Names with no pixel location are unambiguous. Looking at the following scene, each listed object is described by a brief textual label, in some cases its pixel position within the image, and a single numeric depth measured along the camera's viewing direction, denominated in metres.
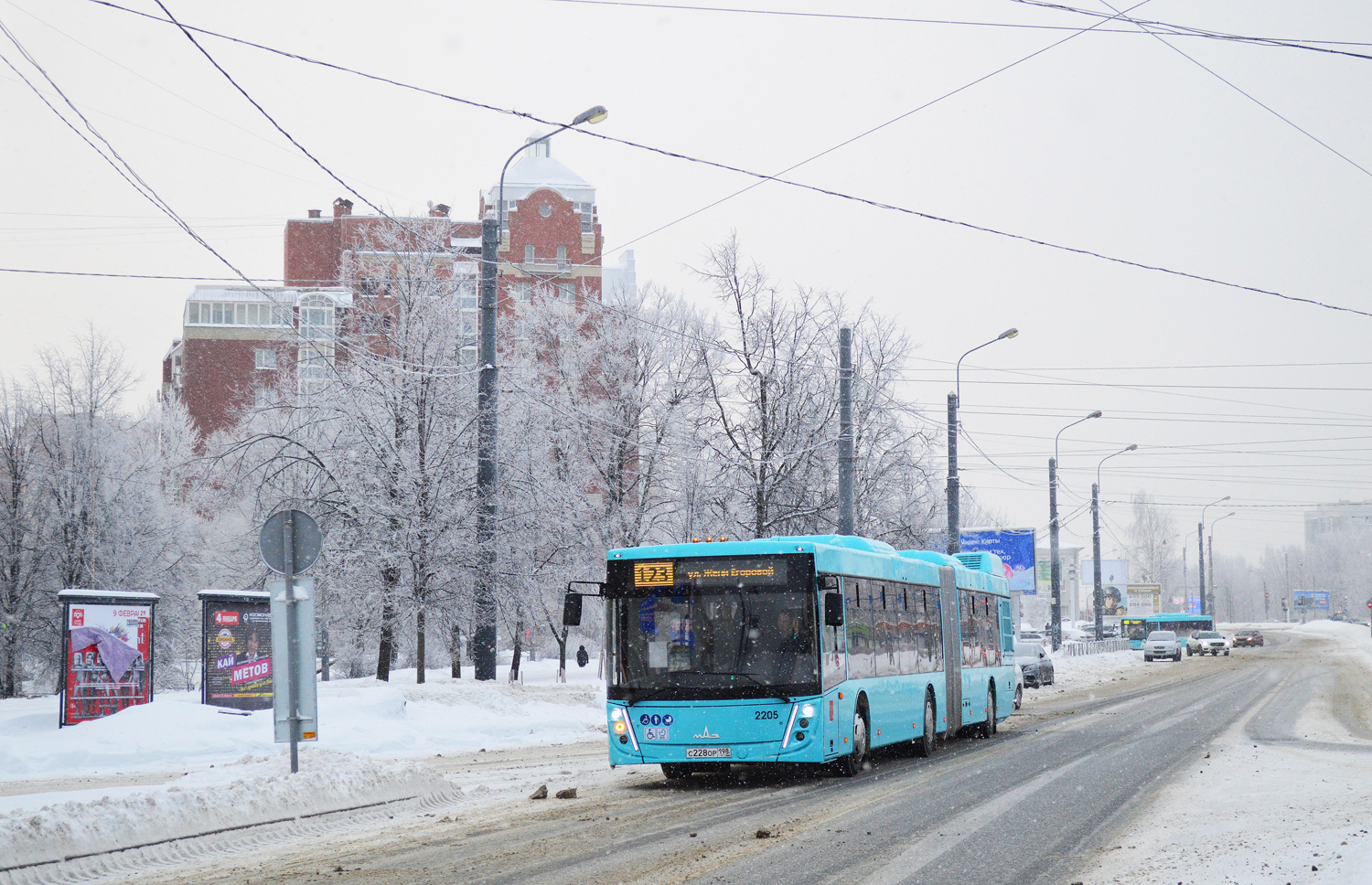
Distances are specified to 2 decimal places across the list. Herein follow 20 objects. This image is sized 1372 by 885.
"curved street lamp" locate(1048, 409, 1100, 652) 52.28
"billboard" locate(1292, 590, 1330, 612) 172.75
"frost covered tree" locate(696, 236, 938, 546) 36.19
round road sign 12.91
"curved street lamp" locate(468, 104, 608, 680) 23.00
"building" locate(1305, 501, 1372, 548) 190.25
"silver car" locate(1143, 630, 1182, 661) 69.75
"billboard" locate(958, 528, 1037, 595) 61.00
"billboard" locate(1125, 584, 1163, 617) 108.38
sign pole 12.90
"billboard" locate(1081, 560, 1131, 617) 112.88
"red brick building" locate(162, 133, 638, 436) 87.31
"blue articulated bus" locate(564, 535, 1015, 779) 14.54
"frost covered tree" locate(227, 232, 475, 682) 27.25
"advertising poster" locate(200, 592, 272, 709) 22.36
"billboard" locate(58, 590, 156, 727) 20.97
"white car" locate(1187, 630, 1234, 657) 79.62
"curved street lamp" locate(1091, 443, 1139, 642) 60.38
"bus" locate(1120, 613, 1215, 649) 91.88
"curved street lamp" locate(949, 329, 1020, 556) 34.28
